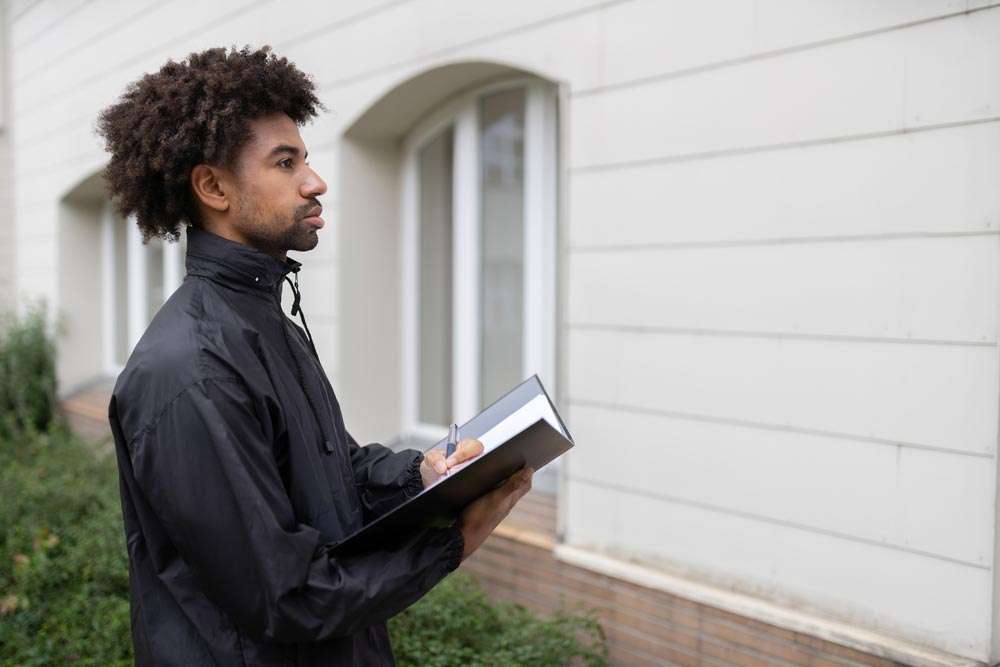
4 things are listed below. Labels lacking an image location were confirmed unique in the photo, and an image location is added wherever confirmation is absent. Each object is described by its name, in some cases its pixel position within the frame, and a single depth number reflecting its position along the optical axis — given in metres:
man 1.71
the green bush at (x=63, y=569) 4.16
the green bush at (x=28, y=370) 9.20
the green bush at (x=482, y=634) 3.60
